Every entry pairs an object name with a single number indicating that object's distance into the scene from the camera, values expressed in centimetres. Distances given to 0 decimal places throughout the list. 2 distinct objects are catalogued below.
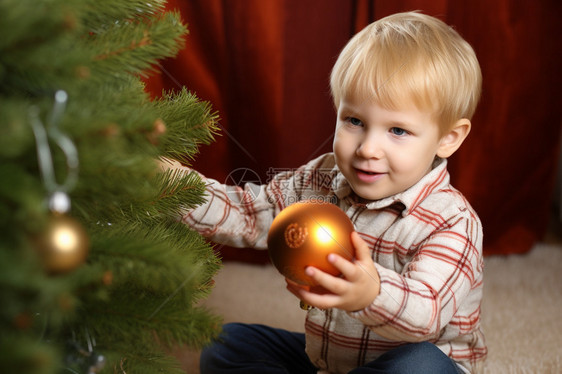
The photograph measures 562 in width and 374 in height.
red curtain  146
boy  82
